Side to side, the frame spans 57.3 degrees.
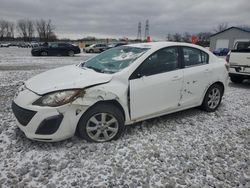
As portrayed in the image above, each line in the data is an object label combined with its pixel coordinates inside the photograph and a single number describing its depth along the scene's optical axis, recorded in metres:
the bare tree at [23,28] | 94.53
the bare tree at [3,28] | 93.06
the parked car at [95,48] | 32.38
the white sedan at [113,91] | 3.09
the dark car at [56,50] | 22.03
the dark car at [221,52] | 32.91
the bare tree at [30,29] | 93.44
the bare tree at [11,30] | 96.07
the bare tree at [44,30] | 87.64
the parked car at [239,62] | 7.24
